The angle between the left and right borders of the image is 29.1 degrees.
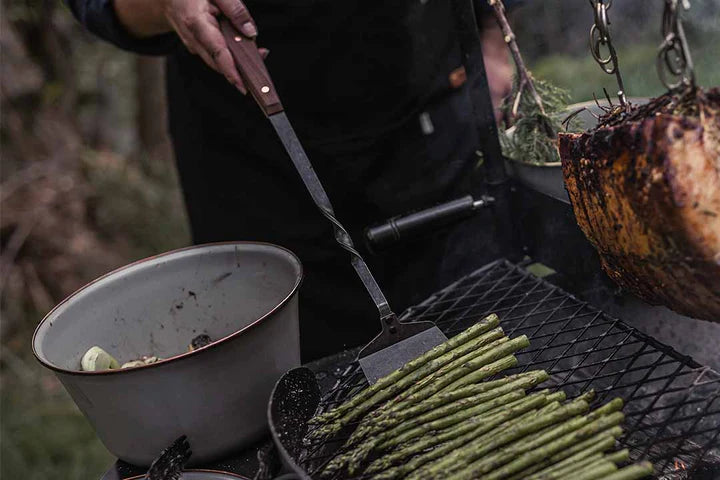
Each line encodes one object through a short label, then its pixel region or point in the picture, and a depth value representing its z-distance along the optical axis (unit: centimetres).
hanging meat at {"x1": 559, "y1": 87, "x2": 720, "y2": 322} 128
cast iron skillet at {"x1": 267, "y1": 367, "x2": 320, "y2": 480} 133
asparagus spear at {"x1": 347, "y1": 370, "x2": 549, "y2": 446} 135
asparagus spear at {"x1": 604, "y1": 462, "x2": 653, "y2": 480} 126
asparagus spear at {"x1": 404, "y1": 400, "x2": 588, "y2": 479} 130
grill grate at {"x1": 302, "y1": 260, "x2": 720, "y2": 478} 137
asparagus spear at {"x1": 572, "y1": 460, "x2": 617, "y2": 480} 126
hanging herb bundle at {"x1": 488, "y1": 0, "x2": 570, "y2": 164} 162
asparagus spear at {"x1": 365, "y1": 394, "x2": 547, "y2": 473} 132
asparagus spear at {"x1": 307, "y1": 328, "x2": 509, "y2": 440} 137
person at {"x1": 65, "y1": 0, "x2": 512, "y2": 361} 179
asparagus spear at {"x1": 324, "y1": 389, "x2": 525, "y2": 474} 132
